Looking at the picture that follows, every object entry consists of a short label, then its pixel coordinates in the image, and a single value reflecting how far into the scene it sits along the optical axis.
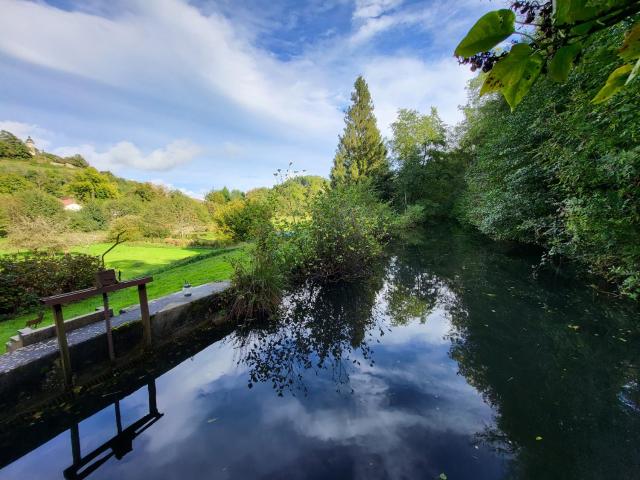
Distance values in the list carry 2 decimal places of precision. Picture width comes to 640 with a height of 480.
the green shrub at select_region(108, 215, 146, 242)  18.48
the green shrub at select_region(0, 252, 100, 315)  6.39
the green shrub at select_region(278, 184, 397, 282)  7.92
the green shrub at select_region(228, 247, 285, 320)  5.95
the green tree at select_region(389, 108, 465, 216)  27.42
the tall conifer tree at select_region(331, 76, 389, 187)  32.47
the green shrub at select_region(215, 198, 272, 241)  18.44
